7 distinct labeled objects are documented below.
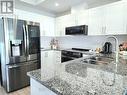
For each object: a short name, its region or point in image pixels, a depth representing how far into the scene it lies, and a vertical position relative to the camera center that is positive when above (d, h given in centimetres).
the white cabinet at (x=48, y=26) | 410 +71
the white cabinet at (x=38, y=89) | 90 -45
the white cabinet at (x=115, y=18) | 257 +66
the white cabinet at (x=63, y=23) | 373 +80
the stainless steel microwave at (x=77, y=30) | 321 +44
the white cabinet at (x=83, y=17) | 328 +86
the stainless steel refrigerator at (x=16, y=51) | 239 -20
